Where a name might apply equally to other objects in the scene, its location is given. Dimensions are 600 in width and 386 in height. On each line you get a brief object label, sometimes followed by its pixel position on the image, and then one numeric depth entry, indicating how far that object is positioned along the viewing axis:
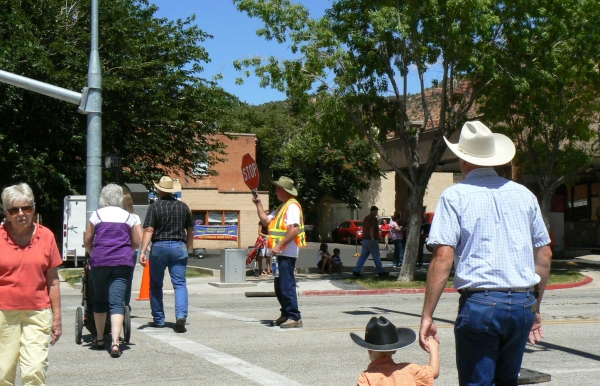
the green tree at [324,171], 57.12
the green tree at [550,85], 18.53
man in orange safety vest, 9.83
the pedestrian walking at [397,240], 25.75
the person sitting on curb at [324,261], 22.91
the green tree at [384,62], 17.97
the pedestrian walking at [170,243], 9.98
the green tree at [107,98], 26.19
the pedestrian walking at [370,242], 20.57
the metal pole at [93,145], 16.09
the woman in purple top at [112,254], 8.36
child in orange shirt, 4.20
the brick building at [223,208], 49.12
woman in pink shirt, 5.43
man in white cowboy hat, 4.17
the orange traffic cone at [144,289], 15.08
